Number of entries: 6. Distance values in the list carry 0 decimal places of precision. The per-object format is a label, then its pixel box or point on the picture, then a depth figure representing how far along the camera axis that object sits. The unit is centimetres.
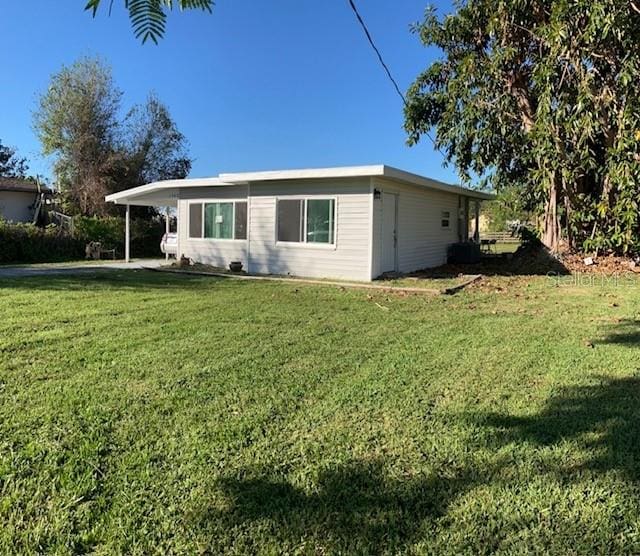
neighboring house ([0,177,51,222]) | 2644
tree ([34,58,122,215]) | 2402
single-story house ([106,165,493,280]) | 1211
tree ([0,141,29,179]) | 4208
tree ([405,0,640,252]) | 1184
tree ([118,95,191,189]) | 2544
